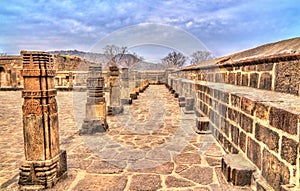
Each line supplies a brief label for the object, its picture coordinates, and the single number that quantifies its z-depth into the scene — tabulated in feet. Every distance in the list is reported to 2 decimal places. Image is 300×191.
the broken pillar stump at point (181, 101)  27.95
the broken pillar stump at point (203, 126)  16.13
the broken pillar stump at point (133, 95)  36.17
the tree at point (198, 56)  108.55
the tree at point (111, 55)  172.06
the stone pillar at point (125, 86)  33.40
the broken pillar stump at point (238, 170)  8.00
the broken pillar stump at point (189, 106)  24.03
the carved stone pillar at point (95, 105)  16.85
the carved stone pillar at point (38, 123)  8.23
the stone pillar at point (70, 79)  62.28
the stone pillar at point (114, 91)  24.86
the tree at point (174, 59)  165.68
